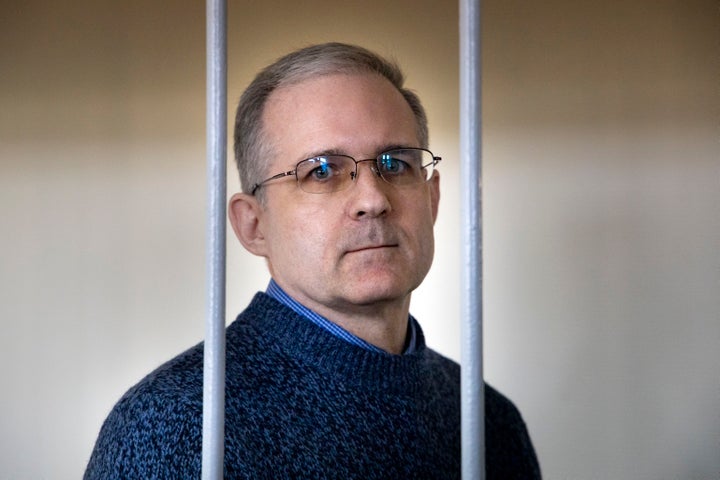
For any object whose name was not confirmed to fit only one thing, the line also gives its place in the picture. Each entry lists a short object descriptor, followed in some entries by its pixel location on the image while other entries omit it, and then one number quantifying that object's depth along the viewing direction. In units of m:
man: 0.82
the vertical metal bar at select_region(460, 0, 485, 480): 0.48
